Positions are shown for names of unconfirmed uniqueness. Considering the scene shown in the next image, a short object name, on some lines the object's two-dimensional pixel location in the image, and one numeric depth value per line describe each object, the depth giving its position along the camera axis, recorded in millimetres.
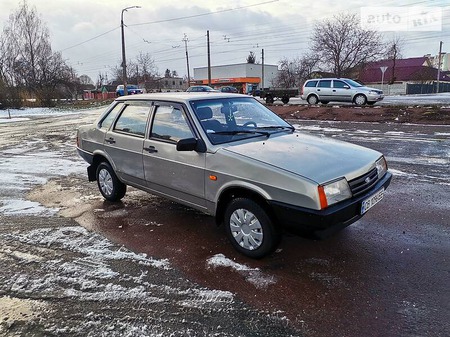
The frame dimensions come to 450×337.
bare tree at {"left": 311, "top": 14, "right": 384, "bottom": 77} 47219
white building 78750
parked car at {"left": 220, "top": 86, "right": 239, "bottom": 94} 47203
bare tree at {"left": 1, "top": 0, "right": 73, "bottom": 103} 41219
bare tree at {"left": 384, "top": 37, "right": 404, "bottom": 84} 54119
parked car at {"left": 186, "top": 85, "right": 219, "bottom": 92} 33925
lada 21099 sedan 3348
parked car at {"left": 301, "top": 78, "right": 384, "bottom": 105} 20188
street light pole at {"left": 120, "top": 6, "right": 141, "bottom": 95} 33075
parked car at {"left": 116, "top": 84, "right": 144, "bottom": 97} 48531
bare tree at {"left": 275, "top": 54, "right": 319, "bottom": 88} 66281
